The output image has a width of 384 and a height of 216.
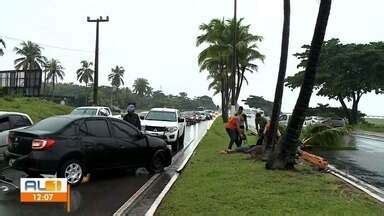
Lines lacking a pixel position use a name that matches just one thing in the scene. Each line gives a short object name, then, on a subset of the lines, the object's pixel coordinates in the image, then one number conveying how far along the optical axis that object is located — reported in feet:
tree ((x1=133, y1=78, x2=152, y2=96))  514.68
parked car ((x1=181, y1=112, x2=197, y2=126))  194.14
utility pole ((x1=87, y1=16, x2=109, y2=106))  143.54
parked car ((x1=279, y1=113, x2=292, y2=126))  141.69
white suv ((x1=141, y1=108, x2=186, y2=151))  74.33
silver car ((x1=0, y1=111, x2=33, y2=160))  49.03
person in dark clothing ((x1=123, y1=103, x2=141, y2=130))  55.62
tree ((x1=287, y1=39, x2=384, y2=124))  193.06
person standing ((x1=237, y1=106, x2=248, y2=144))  68.03
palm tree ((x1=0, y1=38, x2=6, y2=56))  201.52
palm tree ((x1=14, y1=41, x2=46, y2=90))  337.11
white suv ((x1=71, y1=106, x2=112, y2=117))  84.34
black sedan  37.73
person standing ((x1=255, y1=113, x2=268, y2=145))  64.64
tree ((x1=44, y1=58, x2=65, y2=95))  400.47
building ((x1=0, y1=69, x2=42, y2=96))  176.35
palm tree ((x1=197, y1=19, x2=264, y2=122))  155.43
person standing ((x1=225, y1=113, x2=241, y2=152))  64.64
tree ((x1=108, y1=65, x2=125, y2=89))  469.16
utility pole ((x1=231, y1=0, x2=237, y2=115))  133.00
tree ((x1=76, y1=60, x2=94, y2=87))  423.23
